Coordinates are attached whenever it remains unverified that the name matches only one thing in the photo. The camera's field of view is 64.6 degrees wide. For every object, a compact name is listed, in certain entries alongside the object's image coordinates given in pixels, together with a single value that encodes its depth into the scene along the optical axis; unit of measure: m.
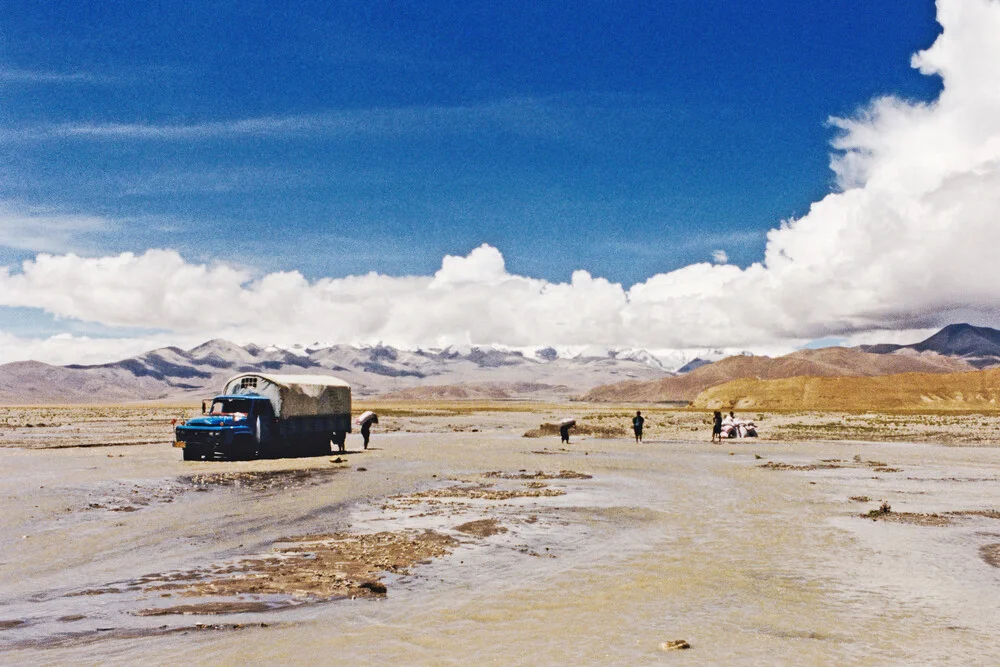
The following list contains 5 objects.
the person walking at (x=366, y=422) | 49.94
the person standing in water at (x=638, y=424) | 55.28
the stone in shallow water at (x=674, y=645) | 9.95
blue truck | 37.75
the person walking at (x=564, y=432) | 54.42
